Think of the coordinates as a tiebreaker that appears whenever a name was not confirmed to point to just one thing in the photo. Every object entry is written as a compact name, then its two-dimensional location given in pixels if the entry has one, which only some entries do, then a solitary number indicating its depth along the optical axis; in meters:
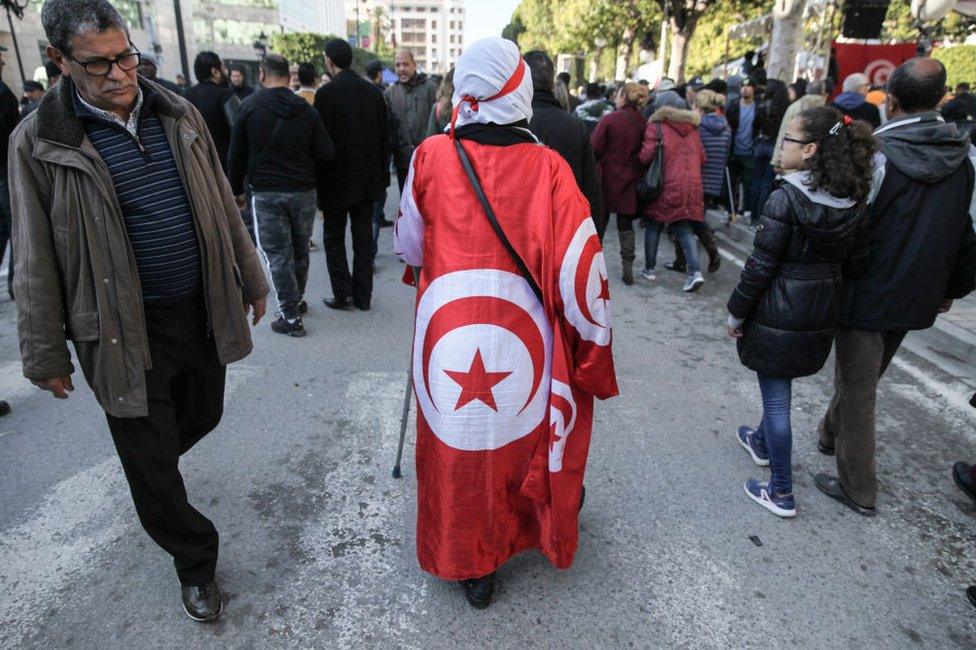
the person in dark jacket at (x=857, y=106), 7.57
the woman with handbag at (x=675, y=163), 6.17
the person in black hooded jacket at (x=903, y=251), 2.64
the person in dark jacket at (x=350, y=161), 5.23
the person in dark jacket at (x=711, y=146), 7.19
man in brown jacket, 1.86
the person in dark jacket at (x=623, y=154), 6.28
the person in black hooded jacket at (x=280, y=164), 4.68
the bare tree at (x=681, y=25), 19.78
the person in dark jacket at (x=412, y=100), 7.58
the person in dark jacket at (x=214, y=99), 6.05
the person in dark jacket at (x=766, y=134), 8.55
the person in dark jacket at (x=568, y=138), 4.29
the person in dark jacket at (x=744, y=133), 8.99
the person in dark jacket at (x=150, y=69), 4.90
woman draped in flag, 2.06
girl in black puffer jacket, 2.46
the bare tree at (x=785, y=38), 11.98
